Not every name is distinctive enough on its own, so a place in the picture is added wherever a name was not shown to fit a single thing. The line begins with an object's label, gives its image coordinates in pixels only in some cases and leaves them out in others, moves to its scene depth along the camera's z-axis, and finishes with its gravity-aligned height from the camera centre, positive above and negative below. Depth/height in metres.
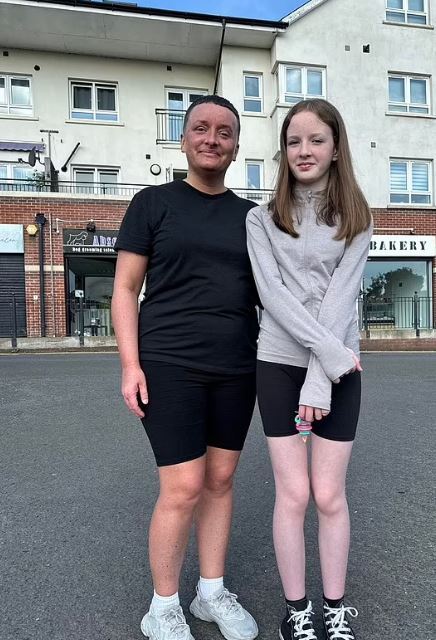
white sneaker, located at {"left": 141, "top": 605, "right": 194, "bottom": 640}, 1.83 -1.11
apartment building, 16.12 +7.33
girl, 1.80 -0.04
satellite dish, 15.36 +4.97
